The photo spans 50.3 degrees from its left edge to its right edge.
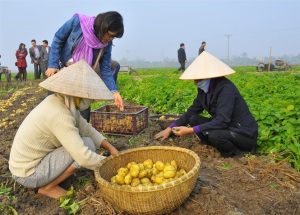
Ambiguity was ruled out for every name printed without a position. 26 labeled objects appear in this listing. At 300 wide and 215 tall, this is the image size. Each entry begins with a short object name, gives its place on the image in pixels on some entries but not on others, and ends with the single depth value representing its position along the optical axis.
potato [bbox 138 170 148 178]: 2.89
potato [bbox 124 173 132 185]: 2.78
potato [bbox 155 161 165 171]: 3.01
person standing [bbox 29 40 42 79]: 17.09
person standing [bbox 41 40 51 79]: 16.61
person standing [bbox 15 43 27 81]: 17.56
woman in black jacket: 3.64
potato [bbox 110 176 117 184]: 2.84
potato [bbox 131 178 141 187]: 2.76
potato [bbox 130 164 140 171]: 2.89
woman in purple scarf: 3.33
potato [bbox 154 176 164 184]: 2.79
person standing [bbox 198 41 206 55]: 19.97
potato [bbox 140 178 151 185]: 2.83
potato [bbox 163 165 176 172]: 2.85
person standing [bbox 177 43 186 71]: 21.39
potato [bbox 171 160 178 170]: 3.07
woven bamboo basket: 2.38
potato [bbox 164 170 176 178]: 2.78
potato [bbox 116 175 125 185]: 2.79
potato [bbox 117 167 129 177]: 2.88
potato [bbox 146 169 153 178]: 2.96
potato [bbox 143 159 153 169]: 3.09
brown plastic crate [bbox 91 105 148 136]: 4.74
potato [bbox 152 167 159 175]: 3.00
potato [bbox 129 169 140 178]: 2.85
